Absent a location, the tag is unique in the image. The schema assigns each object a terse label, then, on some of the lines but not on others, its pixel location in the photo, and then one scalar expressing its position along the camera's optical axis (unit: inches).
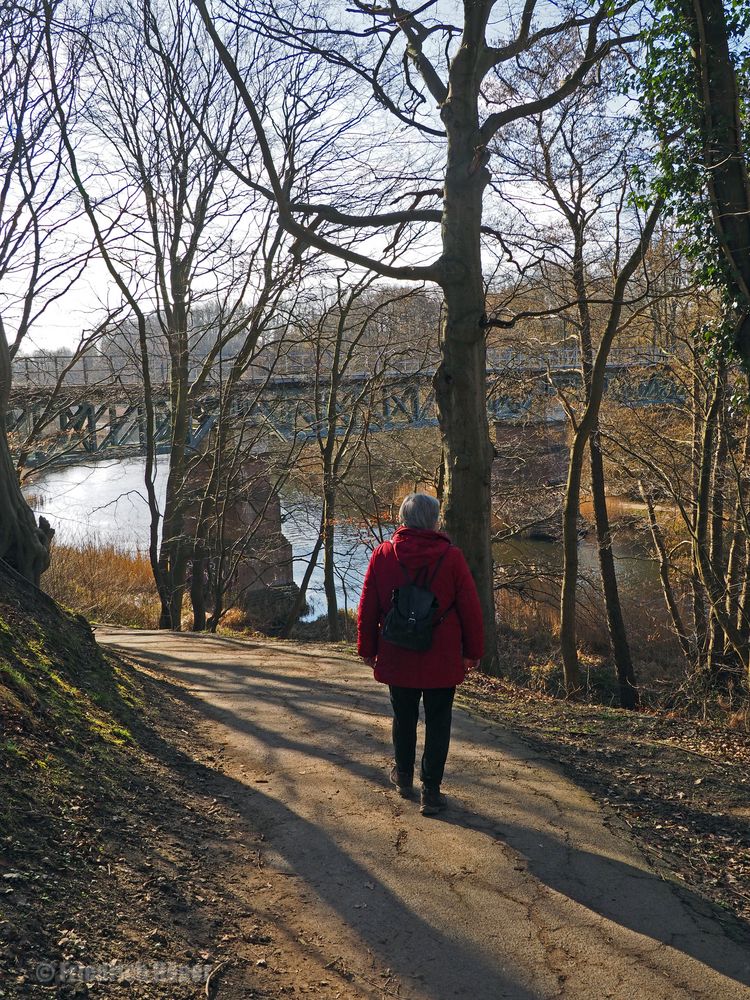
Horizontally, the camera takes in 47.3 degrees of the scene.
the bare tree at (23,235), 273.0
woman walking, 168.1
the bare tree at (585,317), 501.4
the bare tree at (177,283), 557.6
